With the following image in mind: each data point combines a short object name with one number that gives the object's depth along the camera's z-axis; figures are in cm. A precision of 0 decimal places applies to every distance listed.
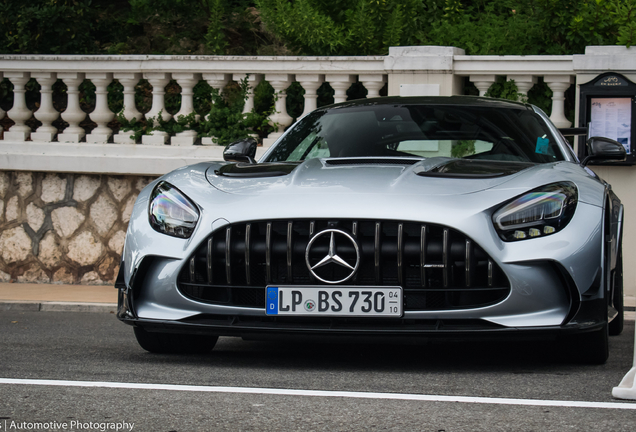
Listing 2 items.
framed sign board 1316
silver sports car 650
